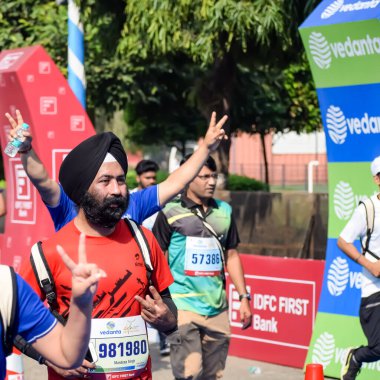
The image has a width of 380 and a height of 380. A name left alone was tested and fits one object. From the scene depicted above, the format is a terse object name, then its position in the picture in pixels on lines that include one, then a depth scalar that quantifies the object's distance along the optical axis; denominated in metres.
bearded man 4.39
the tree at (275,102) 23.16
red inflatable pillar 9.34
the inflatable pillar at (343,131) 8.81
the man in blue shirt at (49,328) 3.27
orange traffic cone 5.70
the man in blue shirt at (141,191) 5.15
